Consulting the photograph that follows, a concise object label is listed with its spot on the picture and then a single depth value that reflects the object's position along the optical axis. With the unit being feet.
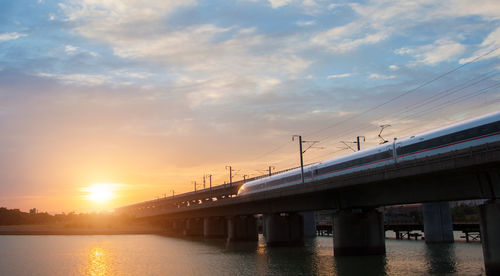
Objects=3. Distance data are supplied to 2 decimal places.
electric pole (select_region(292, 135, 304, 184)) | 225.15
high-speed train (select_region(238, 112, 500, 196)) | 128.88
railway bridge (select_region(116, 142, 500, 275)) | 106.01
